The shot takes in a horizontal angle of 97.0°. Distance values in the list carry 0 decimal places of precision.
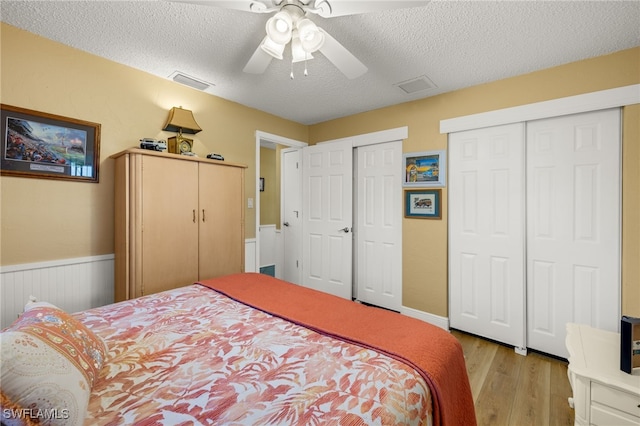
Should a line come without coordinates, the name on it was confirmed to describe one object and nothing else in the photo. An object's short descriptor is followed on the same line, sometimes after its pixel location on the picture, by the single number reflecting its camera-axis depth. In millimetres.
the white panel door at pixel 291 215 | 4141
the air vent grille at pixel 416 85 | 2561
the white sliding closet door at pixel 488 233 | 2508
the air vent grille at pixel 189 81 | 2504
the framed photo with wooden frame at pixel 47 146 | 1877
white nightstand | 1346
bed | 783
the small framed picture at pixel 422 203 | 2951
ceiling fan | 1310
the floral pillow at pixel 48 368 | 696
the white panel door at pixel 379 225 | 3266
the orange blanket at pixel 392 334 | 1062
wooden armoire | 2102
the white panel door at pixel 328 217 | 3562
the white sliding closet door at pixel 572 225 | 2127
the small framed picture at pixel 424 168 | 2906
